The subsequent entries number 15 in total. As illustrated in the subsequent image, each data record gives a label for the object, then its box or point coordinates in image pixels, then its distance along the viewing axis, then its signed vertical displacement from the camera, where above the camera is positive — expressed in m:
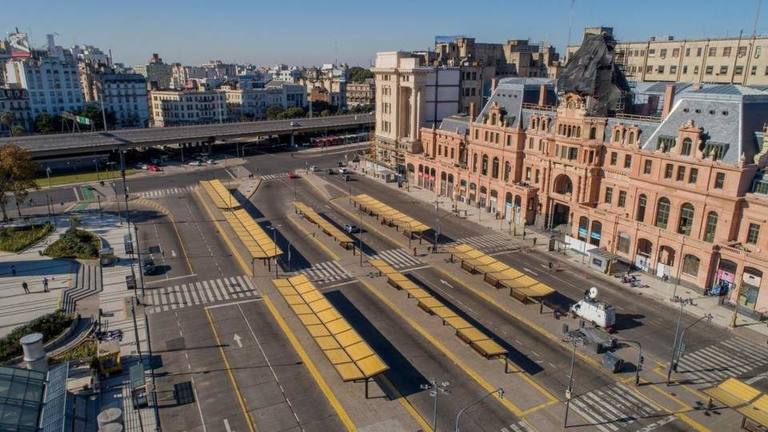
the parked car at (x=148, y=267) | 72.75 -25.57
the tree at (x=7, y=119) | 175.88 -10.66
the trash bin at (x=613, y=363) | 49.50 -26.17
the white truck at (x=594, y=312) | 57.38 -25.00
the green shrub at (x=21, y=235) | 80.97 -24.38
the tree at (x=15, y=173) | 88.19 -14.86
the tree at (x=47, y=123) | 183.00 -12.67
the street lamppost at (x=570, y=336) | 49.63 -25.75
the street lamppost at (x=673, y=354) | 48.28 -26.27
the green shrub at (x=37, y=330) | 51.69 -25.91
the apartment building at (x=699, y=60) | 113.62 +8.26
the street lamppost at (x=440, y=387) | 43.71 -26.83
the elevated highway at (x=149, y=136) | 132.50 -14.07
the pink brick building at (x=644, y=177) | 64.06 -12.82
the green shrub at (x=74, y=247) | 78.12 -24.70
